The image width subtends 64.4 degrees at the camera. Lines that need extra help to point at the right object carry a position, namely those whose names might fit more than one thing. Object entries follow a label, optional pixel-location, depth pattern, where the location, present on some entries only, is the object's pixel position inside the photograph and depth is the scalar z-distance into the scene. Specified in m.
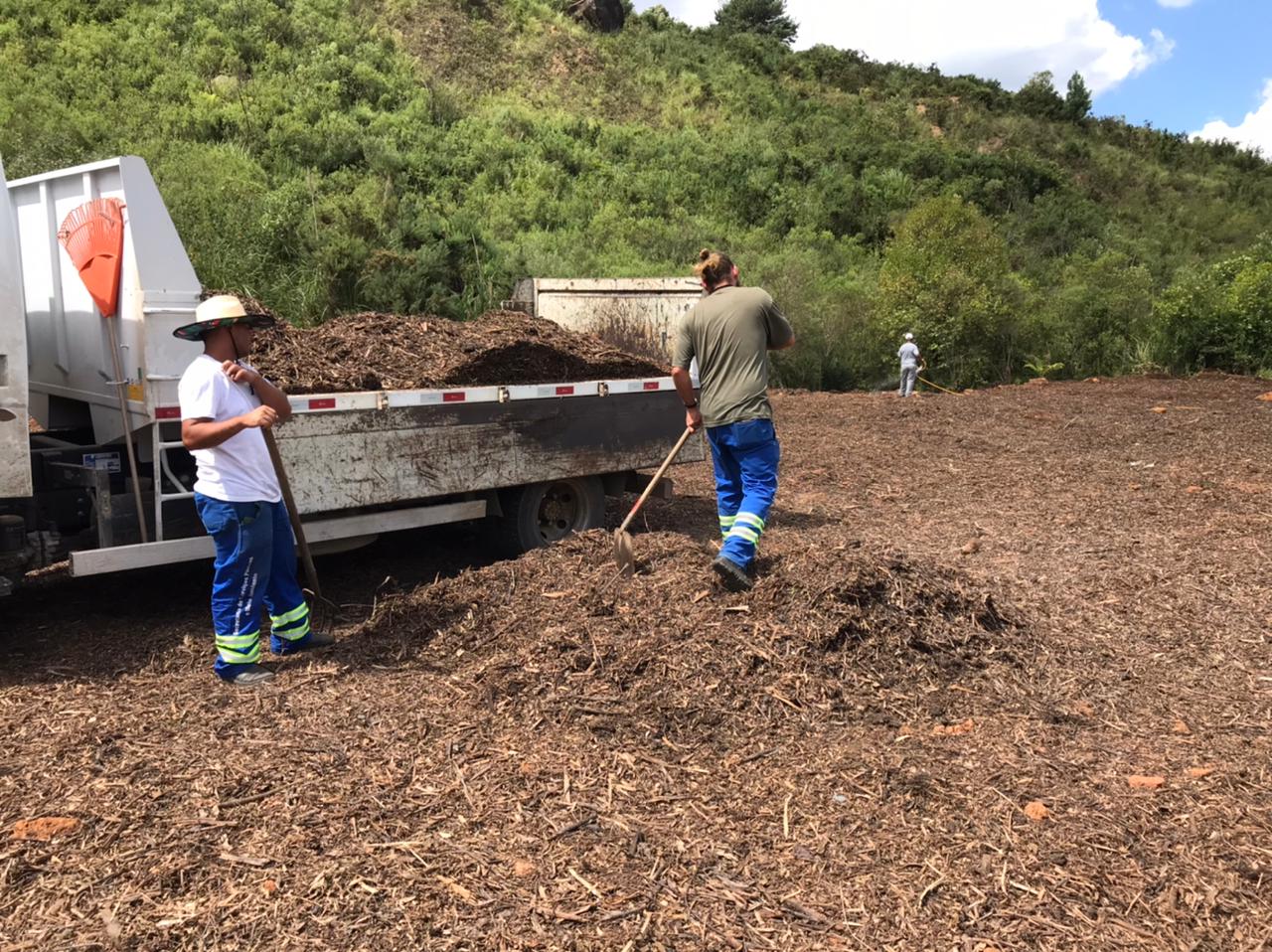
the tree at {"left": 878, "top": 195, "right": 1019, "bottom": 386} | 21.47
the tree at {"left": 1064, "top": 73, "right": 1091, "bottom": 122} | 53.12
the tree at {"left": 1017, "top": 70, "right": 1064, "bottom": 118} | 52.62
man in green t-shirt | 5.40
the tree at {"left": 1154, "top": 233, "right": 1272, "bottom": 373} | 20.30
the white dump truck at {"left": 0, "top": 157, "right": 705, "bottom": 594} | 4.72
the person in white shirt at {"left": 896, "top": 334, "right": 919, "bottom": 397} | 18.58
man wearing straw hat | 4.29
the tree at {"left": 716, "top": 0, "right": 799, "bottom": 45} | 60.75
